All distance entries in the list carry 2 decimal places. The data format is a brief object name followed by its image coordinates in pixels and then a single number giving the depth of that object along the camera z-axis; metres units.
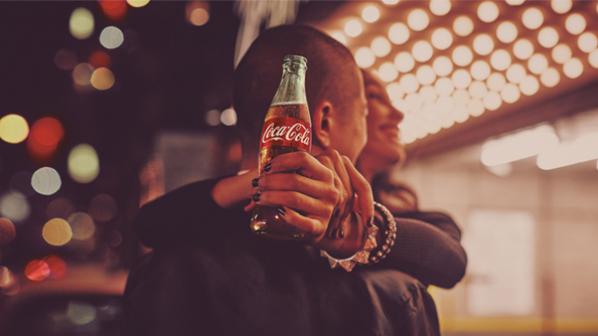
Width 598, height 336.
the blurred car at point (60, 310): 4.11
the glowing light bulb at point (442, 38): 4.96
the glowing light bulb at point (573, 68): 4.89
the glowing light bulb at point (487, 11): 4.35
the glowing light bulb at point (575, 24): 4.37
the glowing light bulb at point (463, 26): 4.66
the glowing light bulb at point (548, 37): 4.67
